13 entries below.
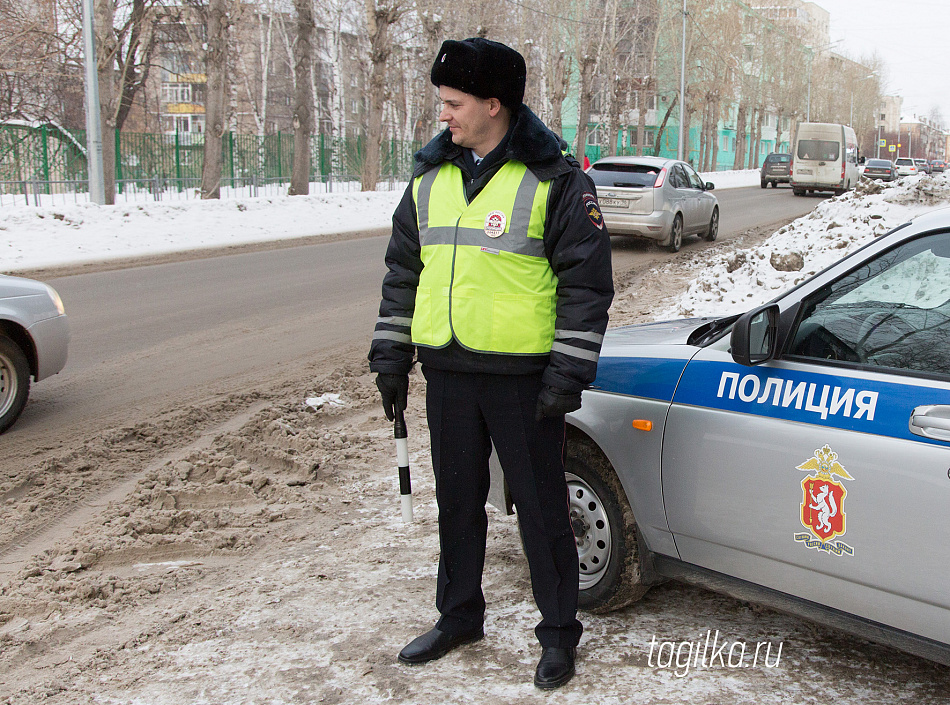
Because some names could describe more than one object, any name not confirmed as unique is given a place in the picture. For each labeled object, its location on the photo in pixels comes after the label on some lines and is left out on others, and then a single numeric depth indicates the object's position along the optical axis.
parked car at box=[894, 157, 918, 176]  69.83
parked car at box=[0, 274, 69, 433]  6.02
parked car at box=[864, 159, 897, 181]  50.72
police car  2.55
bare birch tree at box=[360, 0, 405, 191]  27.25
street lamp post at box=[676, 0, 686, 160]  44.31
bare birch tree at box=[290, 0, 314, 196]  25.56
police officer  2.89
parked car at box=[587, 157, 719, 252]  15.74
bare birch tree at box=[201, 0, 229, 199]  23.89
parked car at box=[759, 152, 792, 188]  43.62
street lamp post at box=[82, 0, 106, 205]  18.89
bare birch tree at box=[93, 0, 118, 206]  20.88
